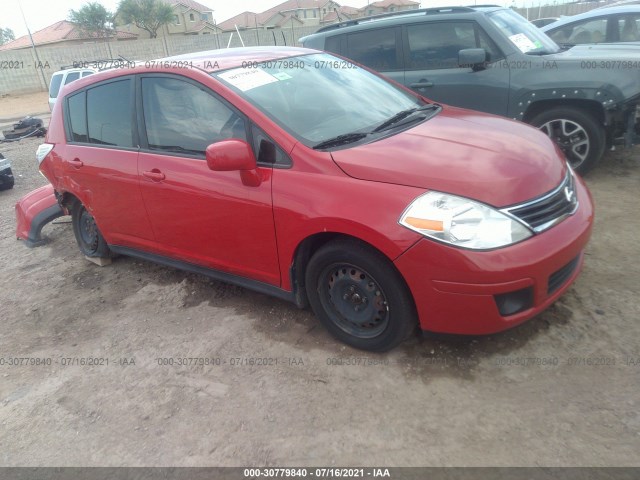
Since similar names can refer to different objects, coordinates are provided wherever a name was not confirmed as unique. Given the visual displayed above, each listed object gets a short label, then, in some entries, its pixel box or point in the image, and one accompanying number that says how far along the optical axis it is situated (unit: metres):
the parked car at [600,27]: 7.18
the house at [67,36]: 54.78
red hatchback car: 2.50
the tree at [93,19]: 53.75
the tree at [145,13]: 54.81
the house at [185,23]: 58.56
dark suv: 5.00
